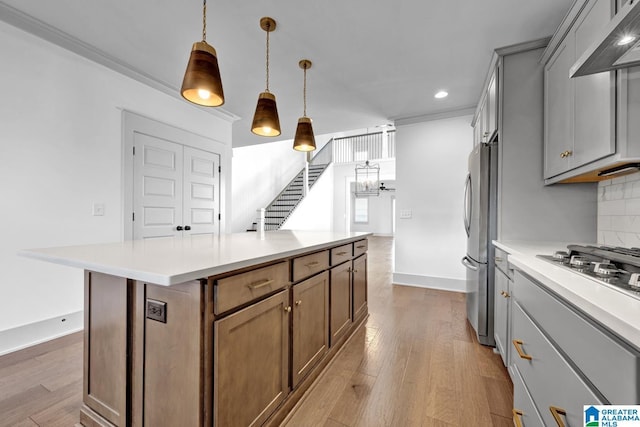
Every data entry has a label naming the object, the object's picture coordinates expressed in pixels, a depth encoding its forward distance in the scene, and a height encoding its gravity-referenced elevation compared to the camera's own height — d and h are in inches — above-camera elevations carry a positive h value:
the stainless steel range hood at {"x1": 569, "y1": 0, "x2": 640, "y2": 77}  30.2 +22.0
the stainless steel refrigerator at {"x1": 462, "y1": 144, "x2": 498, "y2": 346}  91.0 -8.2
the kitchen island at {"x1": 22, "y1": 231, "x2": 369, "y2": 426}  38.9 -20.5
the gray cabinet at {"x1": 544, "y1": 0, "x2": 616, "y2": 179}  53.4 +25.6
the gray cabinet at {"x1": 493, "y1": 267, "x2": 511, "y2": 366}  71.3 -28.5
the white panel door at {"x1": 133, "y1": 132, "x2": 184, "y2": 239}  122.0 +11.4
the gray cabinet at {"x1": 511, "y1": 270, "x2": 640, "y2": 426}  23.0 -16.6
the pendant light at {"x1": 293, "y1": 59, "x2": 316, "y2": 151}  100.6 +28.8
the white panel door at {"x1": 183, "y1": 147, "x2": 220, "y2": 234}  144.8 +11.1
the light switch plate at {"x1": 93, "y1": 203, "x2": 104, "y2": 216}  106.1 +0.4
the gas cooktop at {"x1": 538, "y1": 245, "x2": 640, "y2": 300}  30.6 -7.5
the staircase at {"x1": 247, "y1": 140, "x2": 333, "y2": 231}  290.4 +21.0
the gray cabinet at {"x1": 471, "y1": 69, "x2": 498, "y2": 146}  95.8 +41.0
